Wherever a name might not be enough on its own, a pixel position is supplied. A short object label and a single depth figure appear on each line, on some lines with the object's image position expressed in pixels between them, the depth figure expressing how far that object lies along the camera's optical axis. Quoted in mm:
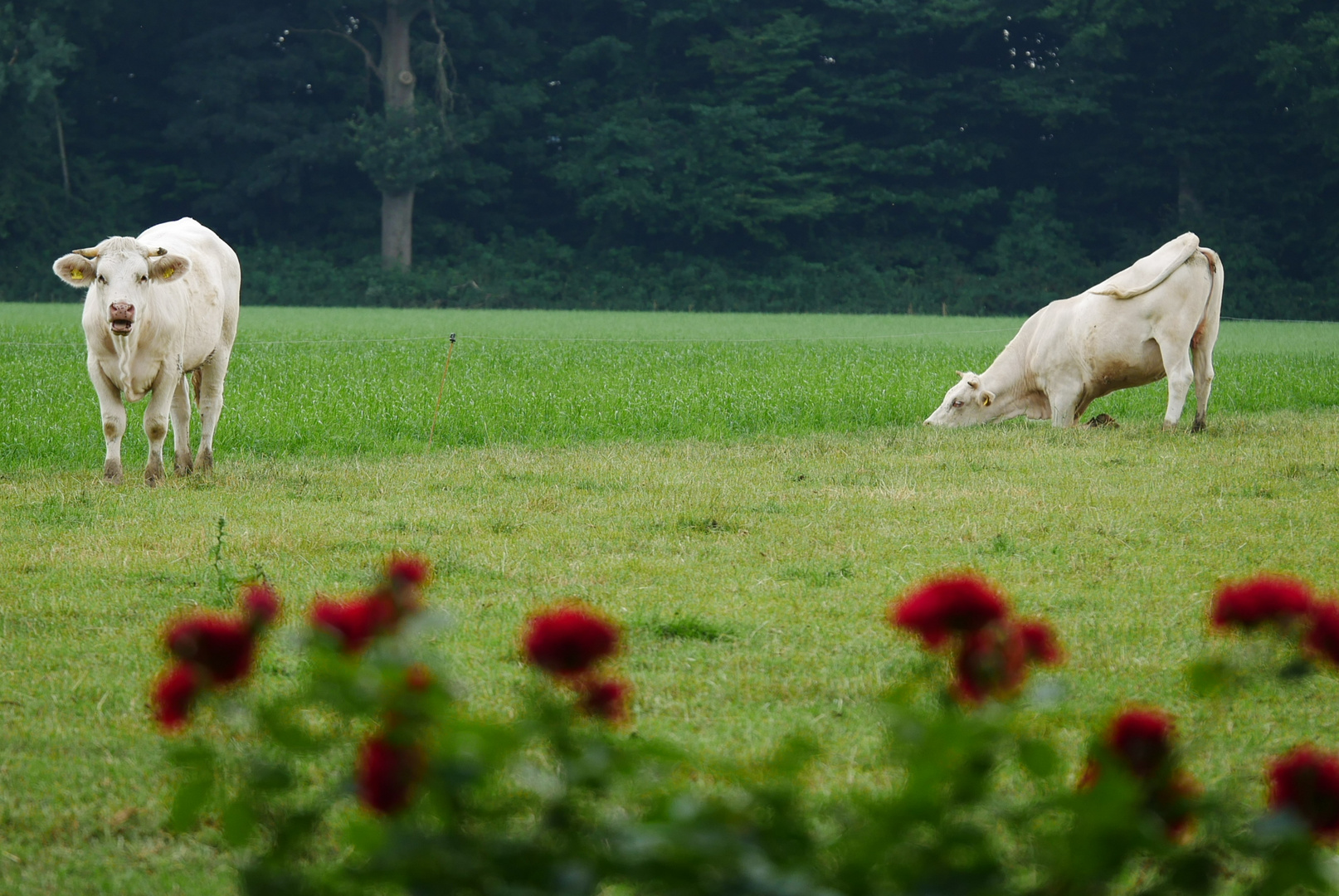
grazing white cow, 56990
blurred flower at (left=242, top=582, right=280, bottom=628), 18426
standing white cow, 54139
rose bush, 16266
